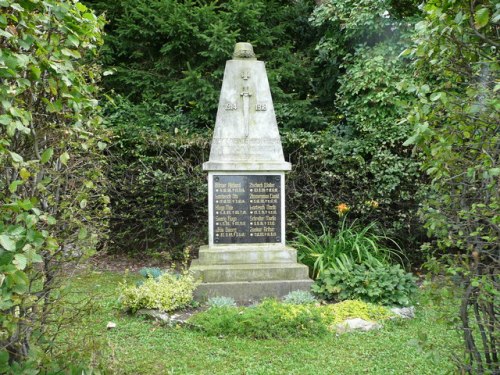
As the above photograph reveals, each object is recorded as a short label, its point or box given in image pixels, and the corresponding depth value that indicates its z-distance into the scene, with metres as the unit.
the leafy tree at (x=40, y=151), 1.93
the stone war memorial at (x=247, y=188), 6.72
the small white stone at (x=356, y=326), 5.31
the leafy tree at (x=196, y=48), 11.23
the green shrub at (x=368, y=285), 6.14
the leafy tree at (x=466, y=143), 2.34
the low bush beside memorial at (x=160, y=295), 5.74
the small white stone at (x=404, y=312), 5.88
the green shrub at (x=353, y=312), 5.52
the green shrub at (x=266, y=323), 5.00
